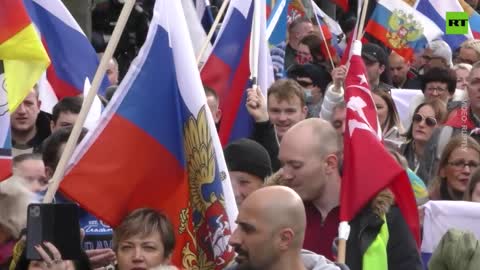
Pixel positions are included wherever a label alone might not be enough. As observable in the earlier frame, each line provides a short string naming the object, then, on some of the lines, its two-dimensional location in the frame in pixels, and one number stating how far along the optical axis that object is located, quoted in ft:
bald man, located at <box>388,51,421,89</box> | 82.43
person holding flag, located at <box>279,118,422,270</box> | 37.53
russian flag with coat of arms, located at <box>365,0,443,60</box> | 77.20
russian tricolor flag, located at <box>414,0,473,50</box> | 79.87
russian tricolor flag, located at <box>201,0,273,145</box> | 55.06
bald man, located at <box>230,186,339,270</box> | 31.67
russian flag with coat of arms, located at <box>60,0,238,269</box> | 38.45
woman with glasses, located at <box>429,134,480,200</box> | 49.16
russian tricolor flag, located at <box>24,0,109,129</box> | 55.19
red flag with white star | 37.70
